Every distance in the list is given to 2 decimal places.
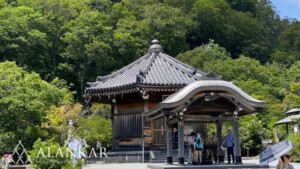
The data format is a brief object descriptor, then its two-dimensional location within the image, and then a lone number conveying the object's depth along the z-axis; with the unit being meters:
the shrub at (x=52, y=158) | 15.01
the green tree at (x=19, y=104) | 24.55
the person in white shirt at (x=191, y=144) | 17.73
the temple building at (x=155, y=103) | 16.56
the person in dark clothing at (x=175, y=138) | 22.34
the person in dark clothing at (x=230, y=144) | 17.67
